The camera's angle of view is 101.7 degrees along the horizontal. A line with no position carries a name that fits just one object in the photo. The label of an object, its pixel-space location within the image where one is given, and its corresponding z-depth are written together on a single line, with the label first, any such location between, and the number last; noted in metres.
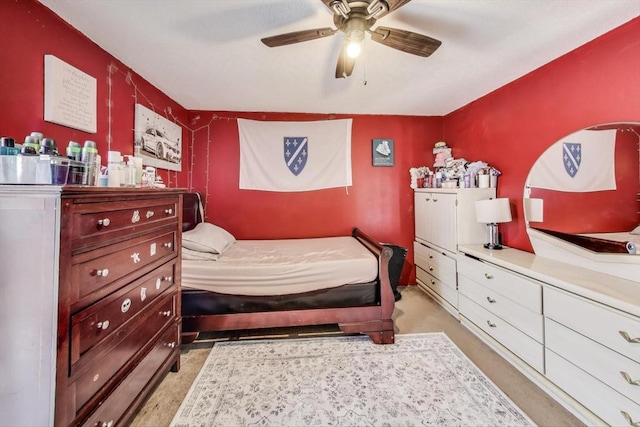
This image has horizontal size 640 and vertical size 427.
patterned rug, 1.49
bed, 2.12
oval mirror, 1.64
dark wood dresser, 0.95
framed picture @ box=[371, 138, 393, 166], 3.51
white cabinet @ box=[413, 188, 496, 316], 2.61
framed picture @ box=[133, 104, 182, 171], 2.39
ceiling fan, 1.28
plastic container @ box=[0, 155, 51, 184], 1.03
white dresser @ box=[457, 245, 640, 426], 1.28
